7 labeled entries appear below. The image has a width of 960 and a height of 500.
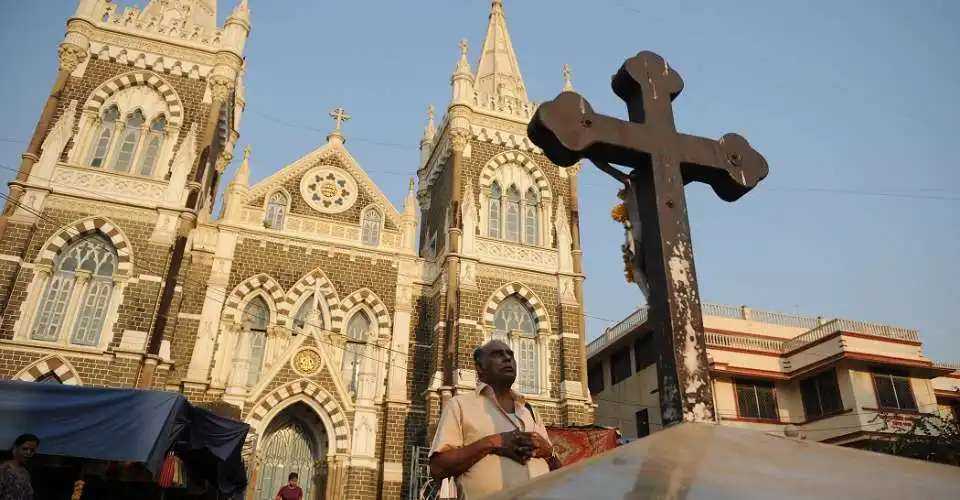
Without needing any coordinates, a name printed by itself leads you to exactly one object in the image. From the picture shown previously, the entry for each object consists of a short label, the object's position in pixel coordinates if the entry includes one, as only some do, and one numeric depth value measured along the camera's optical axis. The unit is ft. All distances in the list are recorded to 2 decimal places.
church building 52.26
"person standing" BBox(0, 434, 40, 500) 19.29
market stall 23.45
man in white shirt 9.61
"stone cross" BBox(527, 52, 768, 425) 11.88
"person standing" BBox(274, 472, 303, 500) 41.11
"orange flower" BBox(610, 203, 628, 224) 15.18
